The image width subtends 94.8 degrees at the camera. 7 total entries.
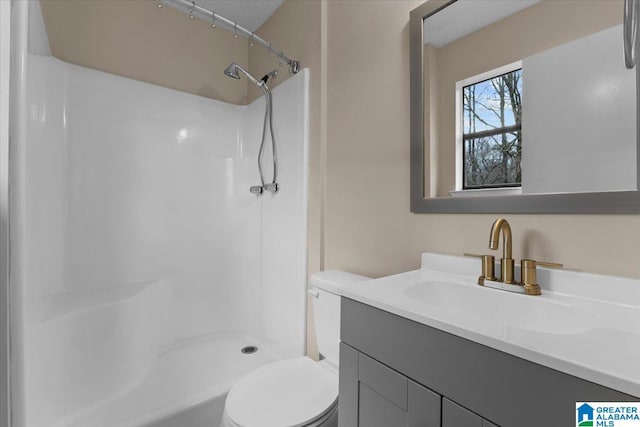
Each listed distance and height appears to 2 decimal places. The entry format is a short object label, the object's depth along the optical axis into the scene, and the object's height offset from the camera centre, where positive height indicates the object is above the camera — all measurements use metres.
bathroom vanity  0.46 -0.26
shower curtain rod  1.38 +0.97
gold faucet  0.78 -0.15
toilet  0.98 -0.67
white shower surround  1.36 -0.20
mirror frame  0.70 +0.04
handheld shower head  1.66 +0.81
